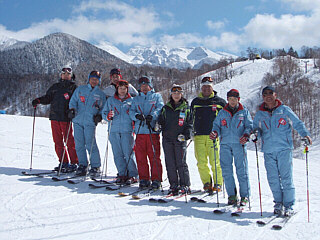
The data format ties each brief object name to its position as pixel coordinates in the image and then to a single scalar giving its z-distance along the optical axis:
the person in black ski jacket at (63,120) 6.00
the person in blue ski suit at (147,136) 4.91
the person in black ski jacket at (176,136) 4.67
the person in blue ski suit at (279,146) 3.77
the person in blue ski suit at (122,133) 5.18
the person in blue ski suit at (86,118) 5.64
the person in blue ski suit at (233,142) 4.16
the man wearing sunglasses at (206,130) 4.78
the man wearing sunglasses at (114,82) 5.72
